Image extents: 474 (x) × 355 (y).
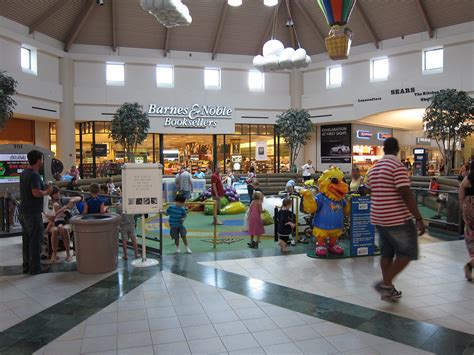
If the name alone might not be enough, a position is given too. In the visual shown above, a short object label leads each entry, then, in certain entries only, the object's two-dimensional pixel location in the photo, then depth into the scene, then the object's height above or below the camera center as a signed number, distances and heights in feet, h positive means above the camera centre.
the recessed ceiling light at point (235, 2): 48.60 +19.01
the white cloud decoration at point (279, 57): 45.91 +11.80
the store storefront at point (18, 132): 72.38 +6.60
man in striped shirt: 15.39 -1.83
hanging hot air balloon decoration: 26.19 +9.02
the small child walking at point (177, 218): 26.32 -3.19
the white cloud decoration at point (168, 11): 28.94 +11.07
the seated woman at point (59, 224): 23.15 -3.13
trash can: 20.72 -3.74
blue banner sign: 23.94 -3.70
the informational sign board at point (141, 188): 22.43 -1.13
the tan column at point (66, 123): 75.56 +8.18
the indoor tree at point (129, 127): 69.72 +6.83
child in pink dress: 29.25 -3.78
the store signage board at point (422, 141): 92.34 +4.80
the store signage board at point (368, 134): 86.63 +6.21
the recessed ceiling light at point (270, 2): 45.90 +17.89
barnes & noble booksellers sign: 81.35 +9.38
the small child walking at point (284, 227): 25.75 -3.82
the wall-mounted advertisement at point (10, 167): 34.42 +0.19
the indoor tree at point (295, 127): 77.41 +7.08
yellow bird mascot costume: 23.91 -2.60
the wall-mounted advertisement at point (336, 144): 86.17 +4.30
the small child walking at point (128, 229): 24.45 -3.59
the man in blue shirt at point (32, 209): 20.03 -1.94
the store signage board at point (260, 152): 82.51 +2.62
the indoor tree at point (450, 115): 57.88 +6.66
